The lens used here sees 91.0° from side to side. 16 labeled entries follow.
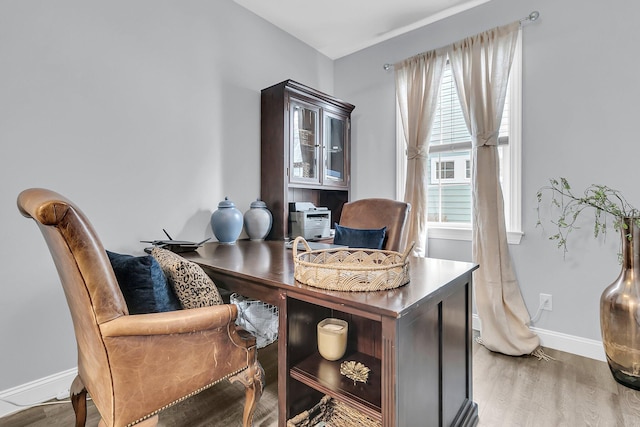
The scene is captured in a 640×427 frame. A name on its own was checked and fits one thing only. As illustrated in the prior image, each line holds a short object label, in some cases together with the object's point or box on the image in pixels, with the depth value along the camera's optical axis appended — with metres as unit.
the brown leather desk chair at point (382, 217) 2.24
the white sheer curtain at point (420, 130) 2.78
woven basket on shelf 1.24
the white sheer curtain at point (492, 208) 2.33
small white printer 2.69
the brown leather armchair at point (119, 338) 0.92
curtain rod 2.32
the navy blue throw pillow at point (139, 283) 1.15
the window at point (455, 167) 2.48
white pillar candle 1.25
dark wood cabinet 2.67
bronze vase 1.76
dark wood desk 0.98
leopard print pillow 1.29
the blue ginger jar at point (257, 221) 2.53
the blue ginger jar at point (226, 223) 2.29
